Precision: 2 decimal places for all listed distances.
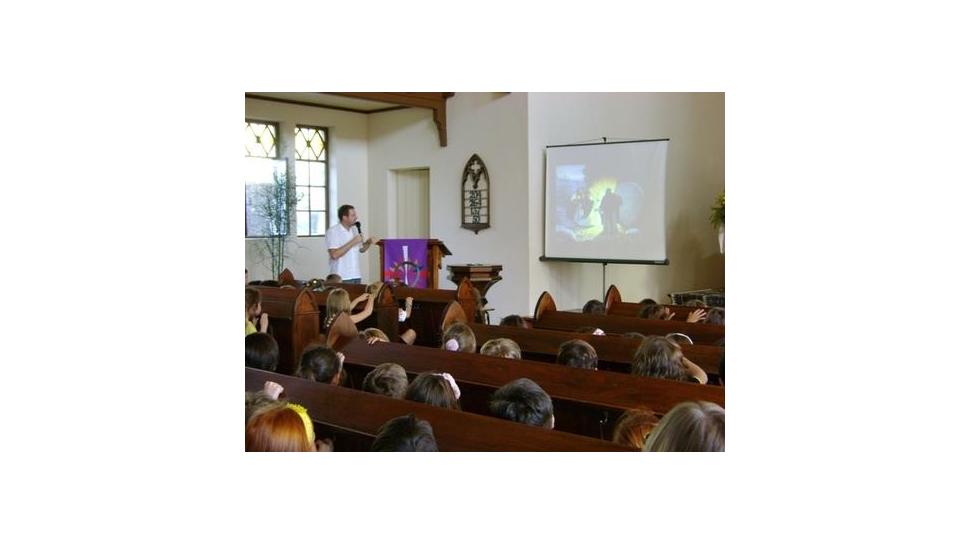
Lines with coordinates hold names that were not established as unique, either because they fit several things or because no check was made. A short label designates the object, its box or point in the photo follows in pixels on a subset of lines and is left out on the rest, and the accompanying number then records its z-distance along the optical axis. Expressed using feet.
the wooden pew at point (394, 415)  8.60
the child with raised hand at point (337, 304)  15.08
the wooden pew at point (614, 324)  16.81
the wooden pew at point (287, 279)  24.54
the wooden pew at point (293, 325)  15.96
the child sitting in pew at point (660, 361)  11.76
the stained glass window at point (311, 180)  34.55
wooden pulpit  27.20
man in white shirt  25.55
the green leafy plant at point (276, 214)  32.78
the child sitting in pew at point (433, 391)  10.07
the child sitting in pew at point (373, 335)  13.97
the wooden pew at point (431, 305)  19.47
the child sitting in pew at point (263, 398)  8.95
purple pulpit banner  27.45
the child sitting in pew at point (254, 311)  15.62
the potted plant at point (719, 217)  29.60
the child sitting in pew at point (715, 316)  18.13
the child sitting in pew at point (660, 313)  18.55
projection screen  27.68
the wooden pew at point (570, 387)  10.50
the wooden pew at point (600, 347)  13.34
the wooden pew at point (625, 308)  20.20
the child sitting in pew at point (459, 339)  13.69
